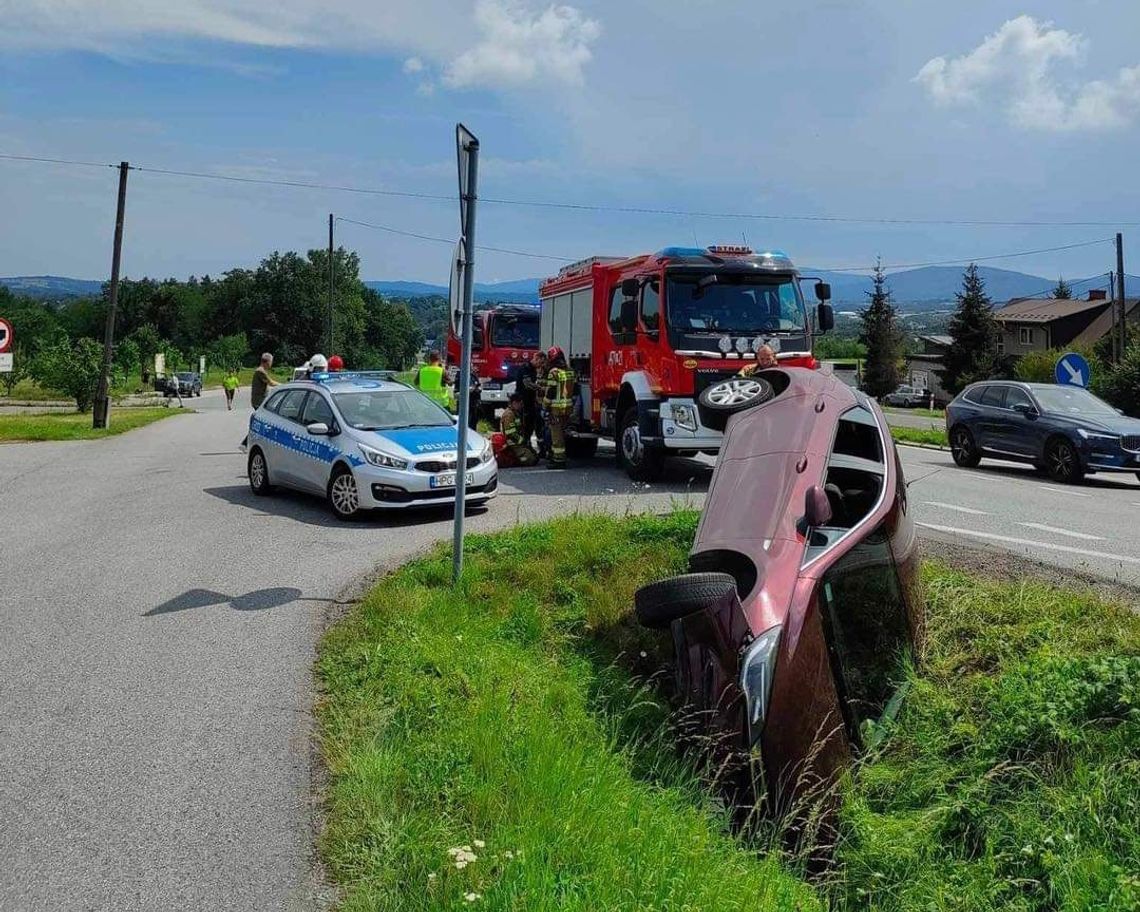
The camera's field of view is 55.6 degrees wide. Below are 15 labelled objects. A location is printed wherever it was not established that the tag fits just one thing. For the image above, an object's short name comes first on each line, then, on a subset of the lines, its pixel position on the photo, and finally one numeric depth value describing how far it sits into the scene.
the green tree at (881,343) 90.94
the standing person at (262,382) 18.48
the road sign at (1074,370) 22.30
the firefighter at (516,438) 17.25
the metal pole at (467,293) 7.64
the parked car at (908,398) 81.56
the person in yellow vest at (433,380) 18.06
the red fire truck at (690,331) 14.06
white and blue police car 11.91
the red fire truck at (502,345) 25.05
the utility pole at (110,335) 28.02
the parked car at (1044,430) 16.66
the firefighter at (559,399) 15.84
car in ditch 4.87
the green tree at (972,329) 75.56
